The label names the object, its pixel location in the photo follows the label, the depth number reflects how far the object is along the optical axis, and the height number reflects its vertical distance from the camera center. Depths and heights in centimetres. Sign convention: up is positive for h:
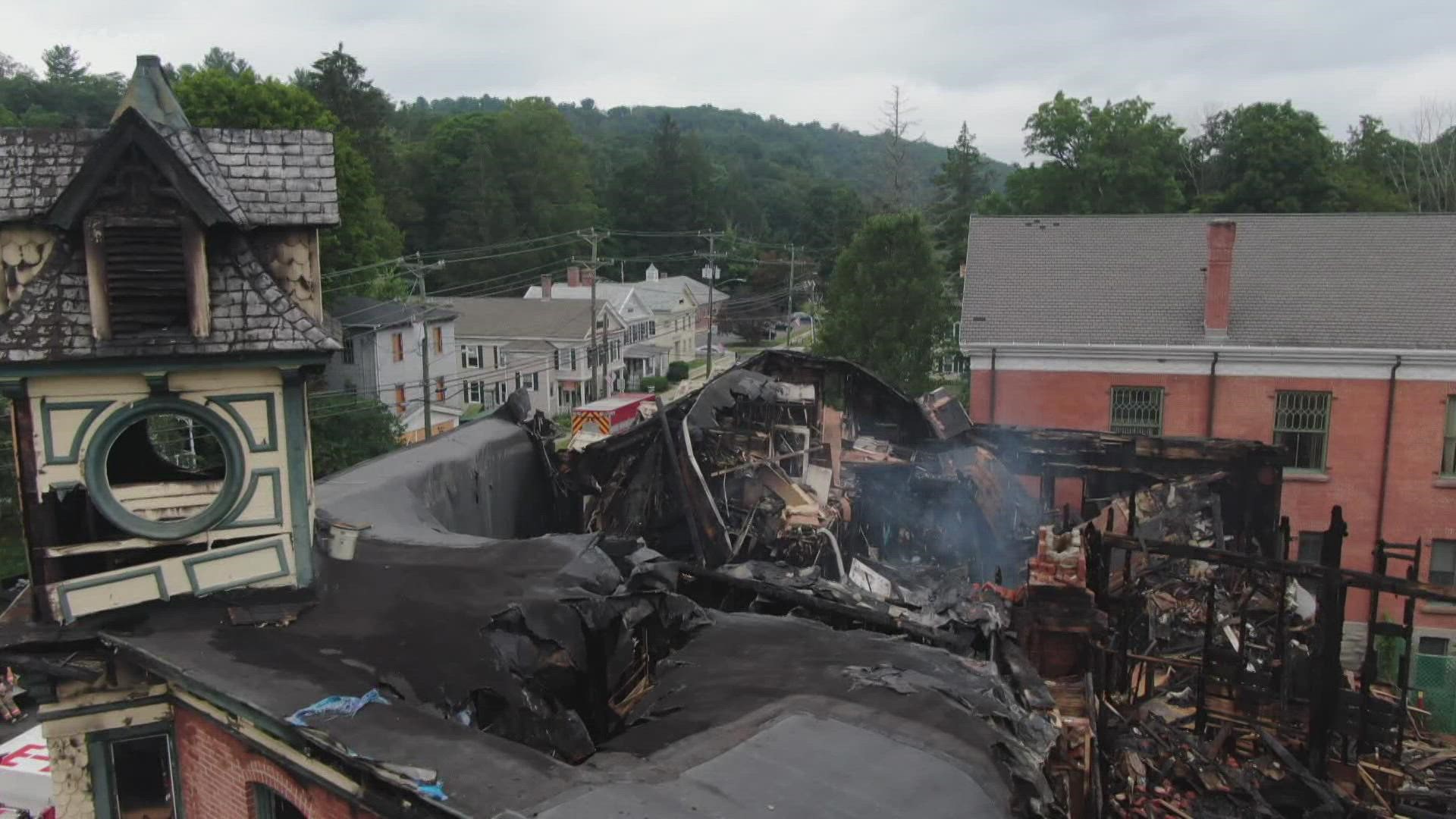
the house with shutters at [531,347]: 4800 -450
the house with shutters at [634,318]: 5791 -381
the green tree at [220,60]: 11550 +2055
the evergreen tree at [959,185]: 5934 +394
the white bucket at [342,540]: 1041 -285
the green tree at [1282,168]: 4756 +389
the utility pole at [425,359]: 2891 -308
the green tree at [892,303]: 3356 -162
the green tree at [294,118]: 3080 +372
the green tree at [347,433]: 3095 -553
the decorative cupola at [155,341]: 862 -78
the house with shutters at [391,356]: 3828 -411
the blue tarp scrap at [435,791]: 615 -313
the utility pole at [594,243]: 3575 +24
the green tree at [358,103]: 5359 +732
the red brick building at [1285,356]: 2353 -230
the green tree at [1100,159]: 4462 +392
